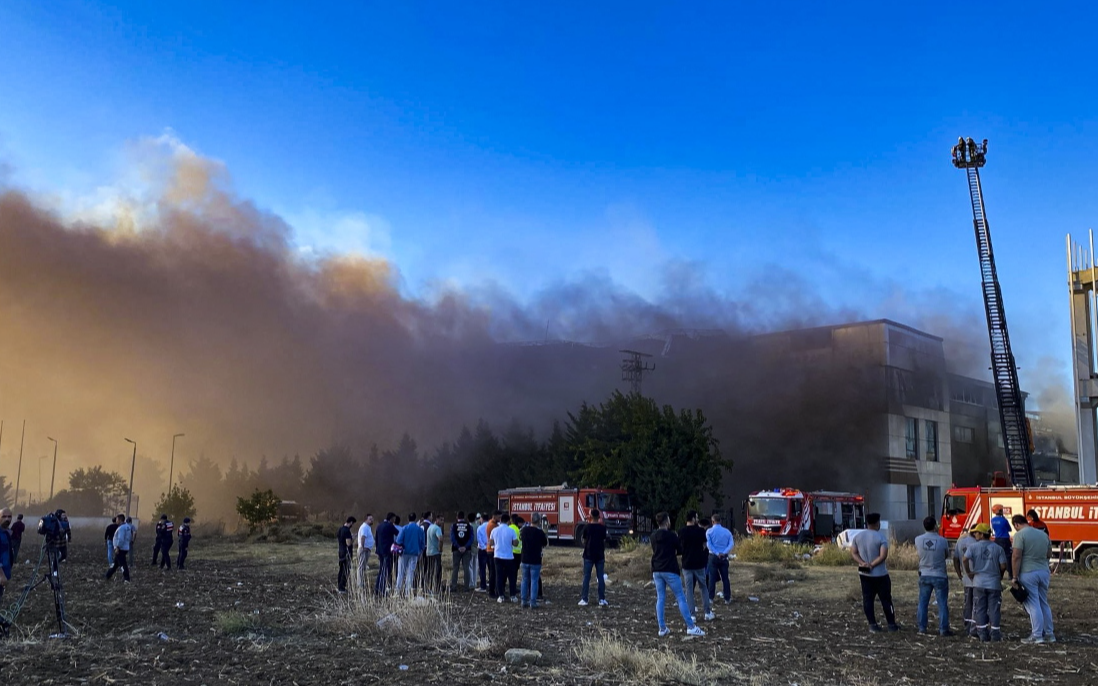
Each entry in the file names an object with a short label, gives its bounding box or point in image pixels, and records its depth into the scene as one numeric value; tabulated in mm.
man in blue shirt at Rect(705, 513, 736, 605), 14969
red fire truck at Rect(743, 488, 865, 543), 33562
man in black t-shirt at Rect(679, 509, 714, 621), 12672
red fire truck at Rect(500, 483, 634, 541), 37219
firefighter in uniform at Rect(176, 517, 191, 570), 24641
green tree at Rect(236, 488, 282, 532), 56906
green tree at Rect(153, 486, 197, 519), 70625
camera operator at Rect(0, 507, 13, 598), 11608
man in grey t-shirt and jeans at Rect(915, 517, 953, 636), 11633
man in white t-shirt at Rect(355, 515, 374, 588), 17936
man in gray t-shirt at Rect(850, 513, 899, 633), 11625
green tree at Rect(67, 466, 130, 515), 97938
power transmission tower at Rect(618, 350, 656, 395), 56469
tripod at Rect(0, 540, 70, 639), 10898
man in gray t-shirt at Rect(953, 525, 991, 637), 11547
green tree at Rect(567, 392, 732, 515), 45000
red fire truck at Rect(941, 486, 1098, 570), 24125
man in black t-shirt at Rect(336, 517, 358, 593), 18000
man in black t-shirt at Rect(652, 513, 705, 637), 11469
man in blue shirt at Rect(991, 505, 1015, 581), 17750
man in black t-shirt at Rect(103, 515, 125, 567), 21794
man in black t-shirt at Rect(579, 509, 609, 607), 15164
